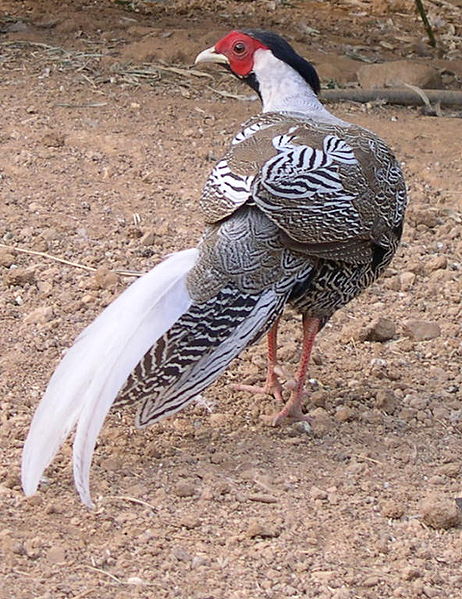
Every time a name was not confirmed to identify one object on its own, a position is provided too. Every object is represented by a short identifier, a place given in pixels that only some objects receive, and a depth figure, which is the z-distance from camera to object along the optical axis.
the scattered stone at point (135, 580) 6.83
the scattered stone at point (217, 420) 8.89
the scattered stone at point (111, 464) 8.10
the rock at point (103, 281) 10.64
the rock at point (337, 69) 16.27
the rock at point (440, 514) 7.67
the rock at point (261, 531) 7.43
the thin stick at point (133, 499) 7.66
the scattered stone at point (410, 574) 7.14
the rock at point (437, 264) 11.62
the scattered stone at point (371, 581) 7.04
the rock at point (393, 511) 7.82
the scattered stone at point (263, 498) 7.87
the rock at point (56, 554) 6.92
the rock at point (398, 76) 15.97
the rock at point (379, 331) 10.27
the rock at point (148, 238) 11.52
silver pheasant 7.46
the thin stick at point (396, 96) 15.39
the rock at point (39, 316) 9.96
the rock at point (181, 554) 7.11
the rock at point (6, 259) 10.85
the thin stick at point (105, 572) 6.83
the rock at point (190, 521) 7.48
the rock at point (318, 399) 9.38
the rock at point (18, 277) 10.50
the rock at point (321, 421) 8.96
